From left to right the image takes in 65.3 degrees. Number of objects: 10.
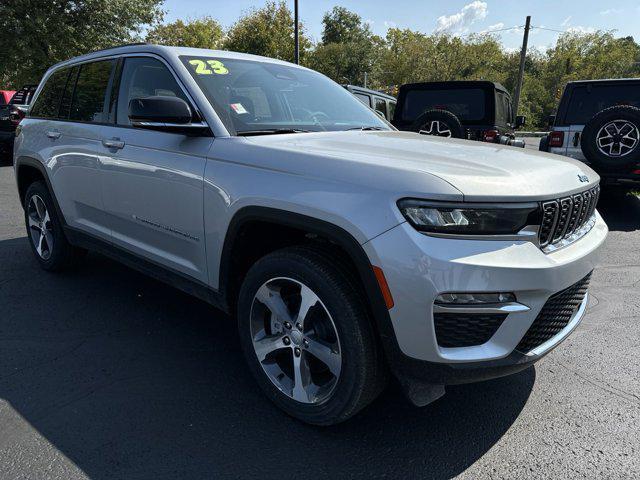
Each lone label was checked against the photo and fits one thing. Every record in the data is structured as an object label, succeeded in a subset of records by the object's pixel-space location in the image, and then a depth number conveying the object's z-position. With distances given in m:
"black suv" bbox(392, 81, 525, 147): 8.06
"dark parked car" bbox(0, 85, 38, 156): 11.56
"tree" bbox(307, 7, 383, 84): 49.66
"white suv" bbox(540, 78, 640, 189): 6.24
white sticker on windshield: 2.82
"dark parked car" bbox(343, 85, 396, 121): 9.72
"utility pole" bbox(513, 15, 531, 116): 29.19
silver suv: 1.90
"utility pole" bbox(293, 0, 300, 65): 18.85
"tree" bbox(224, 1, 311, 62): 35.88
